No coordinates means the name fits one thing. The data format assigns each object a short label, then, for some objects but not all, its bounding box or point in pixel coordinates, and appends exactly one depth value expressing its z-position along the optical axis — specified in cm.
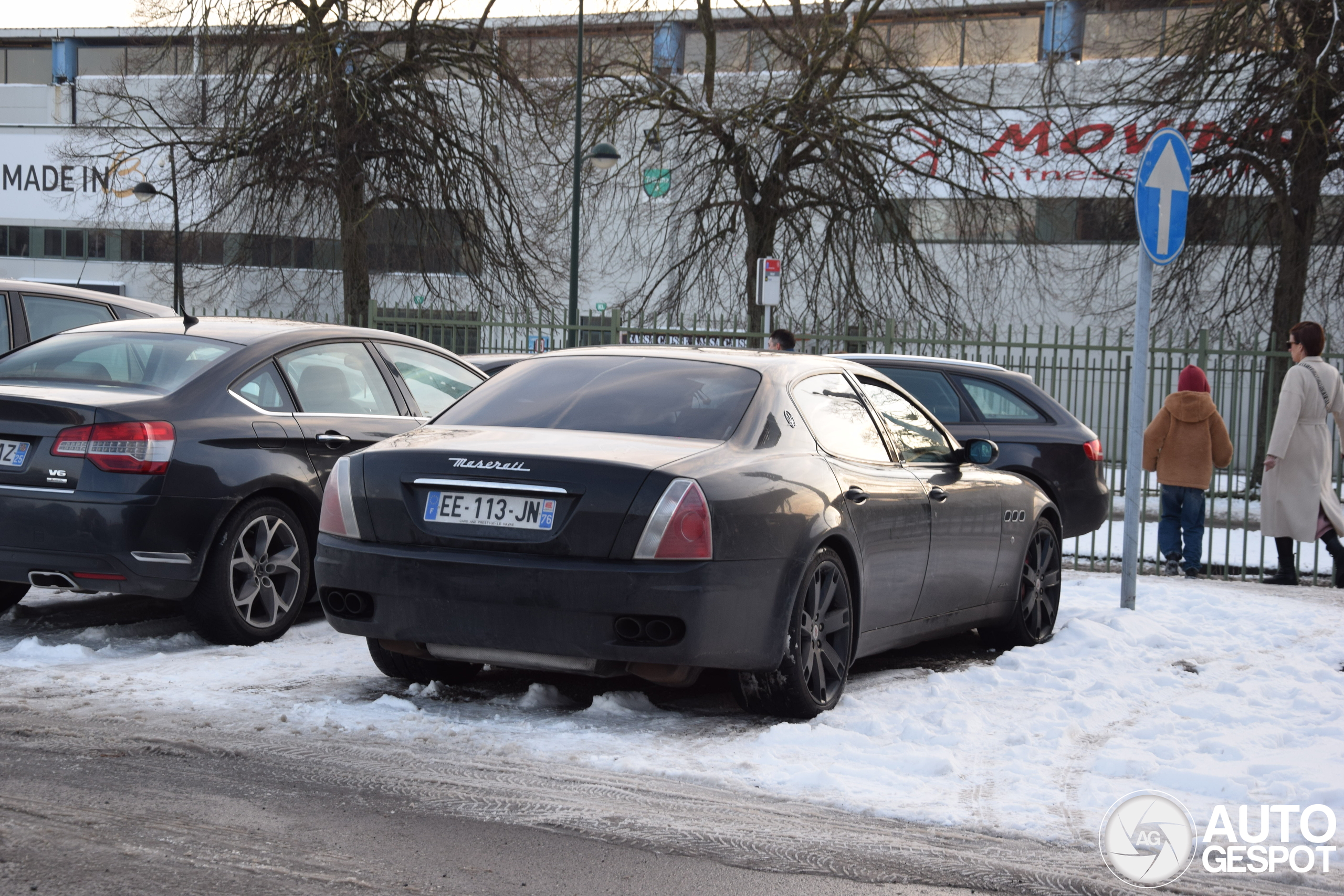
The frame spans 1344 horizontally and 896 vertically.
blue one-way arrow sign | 857
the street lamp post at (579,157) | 2184
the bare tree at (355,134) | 2277
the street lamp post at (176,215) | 2439
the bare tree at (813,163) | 2234
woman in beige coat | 1080
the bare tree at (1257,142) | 1920
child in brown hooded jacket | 1180
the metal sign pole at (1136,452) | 851
